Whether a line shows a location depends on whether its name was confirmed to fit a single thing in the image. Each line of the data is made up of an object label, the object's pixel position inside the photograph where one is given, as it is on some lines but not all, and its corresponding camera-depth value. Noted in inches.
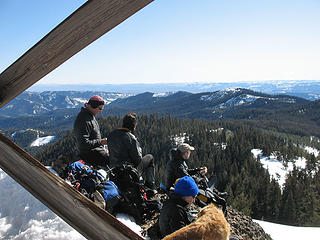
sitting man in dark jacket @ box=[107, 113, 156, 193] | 196.4
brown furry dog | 66.3
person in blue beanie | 141.8
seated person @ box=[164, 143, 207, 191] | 224.2
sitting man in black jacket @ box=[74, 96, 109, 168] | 205.4
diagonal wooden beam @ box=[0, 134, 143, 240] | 37.9
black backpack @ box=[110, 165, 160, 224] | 181.6
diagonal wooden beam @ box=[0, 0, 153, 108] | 37.3
